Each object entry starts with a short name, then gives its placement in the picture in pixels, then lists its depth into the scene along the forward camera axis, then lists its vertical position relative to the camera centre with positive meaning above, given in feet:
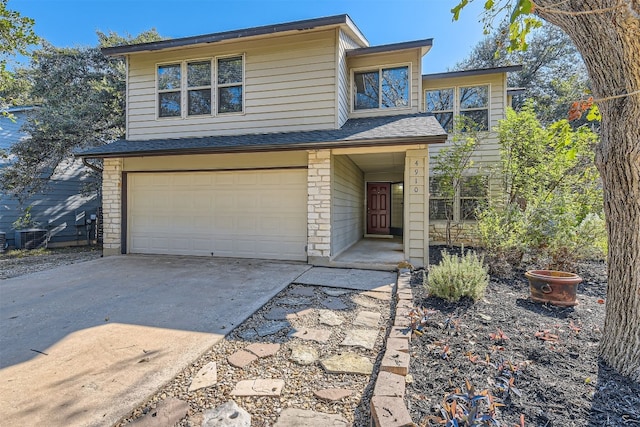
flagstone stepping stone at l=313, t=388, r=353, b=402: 6.74 -4.02
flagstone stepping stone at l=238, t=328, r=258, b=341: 9.79 -3.97
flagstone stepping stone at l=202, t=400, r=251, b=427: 5.83 -3.96
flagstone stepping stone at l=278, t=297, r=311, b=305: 13.25 -3.87
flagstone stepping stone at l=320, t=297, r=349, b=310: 12.82 -3.90
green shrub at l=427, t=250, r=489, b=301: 11.98 -2.69
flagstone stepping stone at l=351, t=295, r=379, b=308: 13.06 -3.88
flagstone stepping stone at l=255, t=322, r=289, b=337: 10.20 -3.95
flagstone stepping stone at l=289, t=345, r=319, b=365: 8.36 -4.00
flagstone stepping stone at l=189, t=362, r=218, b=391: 7.18 -4.01
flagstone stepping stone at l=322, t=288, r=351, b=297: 14.61 -3.83
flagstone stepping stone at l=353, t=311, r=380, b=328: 10.96 -3.93
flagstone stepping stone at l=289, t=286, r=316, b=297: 14.55 -3.82
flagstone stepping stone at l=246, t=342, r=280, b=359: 8.68 -3.96
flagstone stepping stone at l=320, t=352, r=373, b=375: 7.83 -3.99
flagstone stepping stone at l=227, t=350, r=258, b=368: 8.09 -3.96
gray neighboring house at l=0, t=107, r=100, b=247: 33.37 +0.78
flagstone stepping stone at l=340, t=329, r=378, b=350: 9.33 -3.95
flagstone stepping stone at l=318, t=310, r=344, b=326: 11.08 -3.94
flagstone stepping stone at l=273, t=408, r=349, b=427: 5.91 -4.03
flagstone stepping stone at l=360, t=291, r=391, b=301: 13.92 -3.83
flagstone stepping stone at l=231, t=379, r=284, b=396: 6.87 -4.00
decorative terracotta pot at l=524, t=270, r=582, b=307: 11.85 -2.95
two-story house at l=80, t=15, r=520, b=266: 20.92 +5.11
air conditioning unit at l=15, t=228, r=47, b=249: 31.81 -2.92
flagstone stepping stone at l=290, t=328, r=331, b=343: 9.71 -3.96
